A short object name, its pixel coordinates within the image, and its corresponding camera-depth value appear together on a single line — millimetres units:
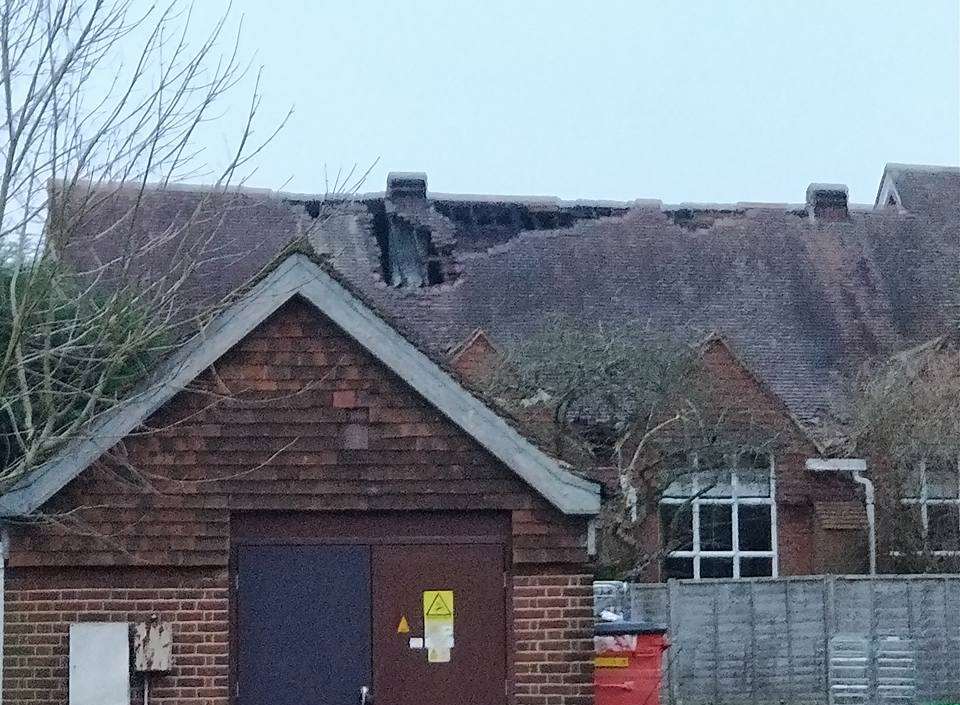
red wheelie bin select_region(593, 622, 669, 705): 12422
